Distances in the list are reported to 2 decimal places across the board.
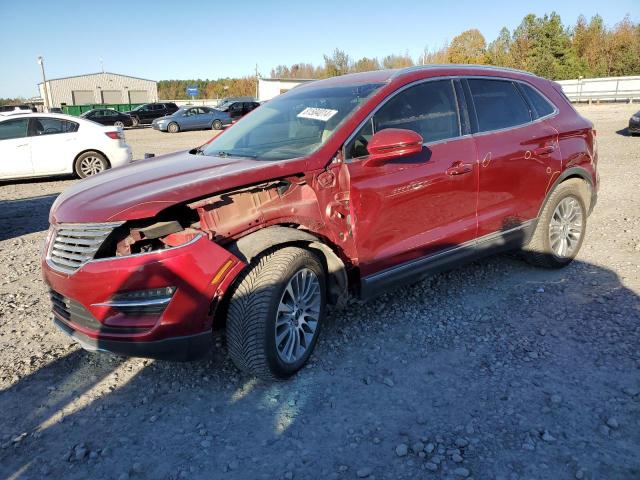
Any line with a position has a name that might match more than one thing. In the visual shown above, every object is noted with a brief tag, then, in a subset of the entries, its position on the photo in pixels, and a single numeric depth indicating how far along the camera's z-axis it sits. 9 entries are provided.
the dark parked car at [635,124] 15.32
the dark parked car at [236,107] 29.62
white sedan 10.03
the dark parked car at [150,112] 33.66
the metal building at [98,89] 60.75
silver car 27.11
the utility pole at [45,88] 54.08
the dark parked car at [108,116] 29.89
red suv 2.69
